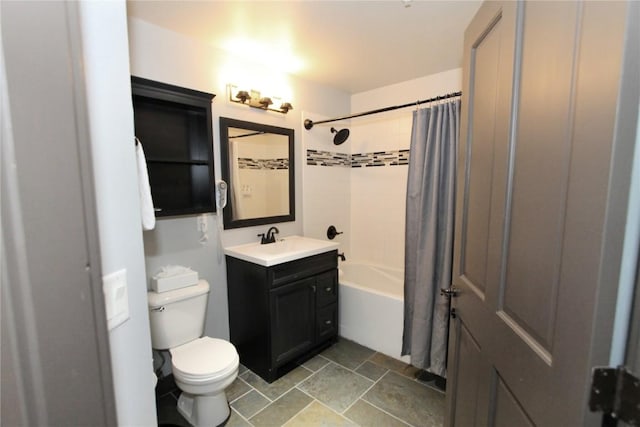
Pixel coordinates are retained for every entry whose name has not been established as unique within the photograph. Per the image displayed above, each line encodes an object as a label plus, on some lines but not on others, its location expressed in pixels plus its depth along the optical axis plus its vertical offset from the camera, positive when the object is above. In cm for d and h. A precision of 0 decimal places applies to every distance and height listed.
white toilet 165 -102
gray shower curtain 204 -28
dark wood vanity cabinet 213 -96
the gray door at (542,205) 54 -5
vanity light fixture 231 +69
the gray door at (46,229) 41 -7
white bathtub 243 -114
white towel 136 -6
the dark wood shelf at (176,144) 195 +29
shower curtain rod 200 +60
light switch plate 76 -30
